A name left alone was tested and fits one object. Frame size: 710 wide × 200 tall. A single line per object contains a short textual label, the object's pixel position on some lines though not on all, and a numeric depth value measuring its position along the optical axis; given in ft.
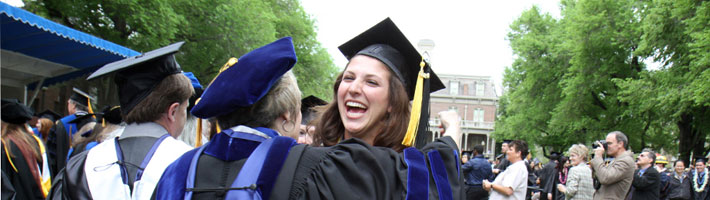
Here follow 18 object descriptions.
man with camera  21.33
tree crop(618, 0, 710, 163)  46.32
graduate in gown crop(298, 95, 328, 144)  15.34
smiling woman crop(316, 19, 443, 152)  7.75
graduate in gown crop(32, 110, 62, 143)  22.06
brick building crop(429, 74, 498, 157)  229.04
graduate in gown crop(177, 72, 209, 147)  13.23
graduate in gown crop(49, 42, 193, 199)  8.03
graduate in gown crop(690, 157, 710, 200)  39.68
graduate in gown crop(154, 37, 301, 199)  5.93
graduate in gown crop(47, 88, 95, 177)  22.43
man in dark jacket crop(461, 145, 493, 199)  30.68
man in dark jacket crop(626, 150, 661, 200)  23.88
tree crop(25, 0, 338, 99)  43.39
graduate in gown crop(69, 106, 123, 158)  14.28
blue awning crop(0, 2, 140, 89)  22.09
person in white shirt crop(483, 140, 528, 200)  23.32
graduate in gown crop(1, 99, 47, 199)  14.23
